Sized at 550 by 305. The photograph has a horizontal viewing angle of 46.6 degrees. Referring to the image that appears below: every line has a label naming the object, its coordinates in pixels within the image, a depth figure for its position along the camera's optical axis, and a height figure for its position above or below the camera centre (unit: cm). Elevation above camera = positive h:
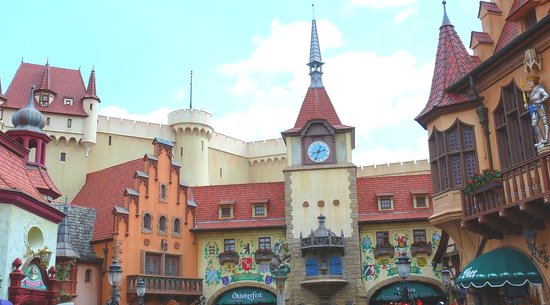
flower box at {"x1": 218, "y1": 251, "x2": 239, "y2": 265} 4194 +275
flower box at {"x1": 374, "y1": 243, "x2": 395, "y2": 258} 4059 +283
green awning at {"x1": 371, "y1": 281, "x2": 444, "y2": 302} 3984 +18
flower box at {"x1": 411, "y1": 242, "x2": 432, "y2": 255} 4019 +285
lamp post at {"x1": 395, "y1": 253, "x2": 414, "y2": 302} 2054 +90
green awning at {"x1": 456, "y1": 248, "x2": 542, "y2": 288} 1670 +56
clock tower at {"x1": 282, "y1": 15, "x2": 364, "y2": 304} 4003 +550
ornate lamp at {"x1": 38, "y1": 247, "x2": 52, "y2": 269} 2181 +164
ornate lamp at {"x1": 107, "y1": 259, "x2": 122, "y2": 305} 2159 +91
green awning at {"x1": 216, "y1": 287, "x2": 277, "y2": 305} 4131 +18
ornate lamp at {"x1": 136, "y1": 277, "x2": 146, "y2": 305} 2623 +59
